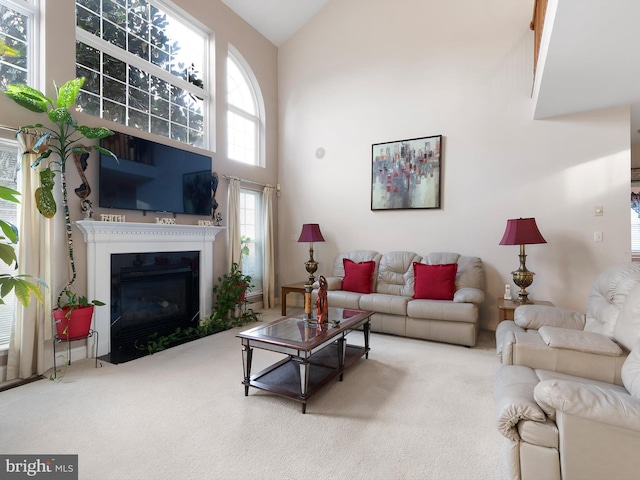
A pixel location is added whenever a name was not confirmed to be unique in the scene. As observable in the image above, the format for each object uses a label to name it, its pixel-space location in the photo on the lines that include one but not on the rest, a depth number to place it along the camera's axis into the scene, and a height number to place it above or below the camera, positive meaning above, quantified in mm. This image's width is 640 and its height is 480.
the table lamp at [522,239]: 3582 +17
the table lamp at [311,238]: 4991 +45
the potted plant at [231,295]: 4488 -723
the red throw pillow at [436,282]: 3996 -488
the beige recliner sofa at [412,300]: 3680 -693
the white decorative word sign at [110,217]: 3344 +241
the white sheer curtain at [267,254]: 5426 -206
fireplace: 3256 -31
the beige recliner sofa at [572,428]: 1292 -756
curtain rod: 4815 +911
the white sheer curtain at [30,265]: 2746 -189
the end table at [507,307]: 3529 -693
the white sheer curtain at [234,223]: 4844 +260
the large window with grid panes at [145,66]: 3438 +2007
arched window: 5137 +2011
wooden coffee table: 2297 -814
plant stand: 2867 -906
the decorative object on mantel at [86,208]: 3178 +314
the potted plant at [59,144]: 2666 +845
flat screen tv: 3398 +714
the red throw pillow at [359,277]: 4523 -483
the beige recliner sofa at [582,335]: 1873 -589
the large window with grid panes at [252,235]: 5281 +100
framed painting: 4609 +947
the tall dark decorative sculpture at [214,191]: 4582 +685
